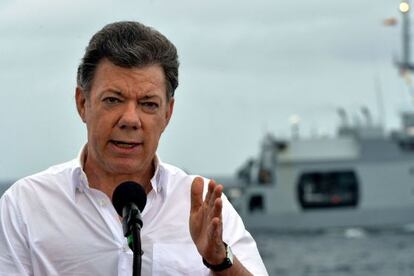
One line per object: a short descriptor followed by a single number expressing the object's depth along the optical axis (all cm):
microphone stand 477
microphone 487
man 523
